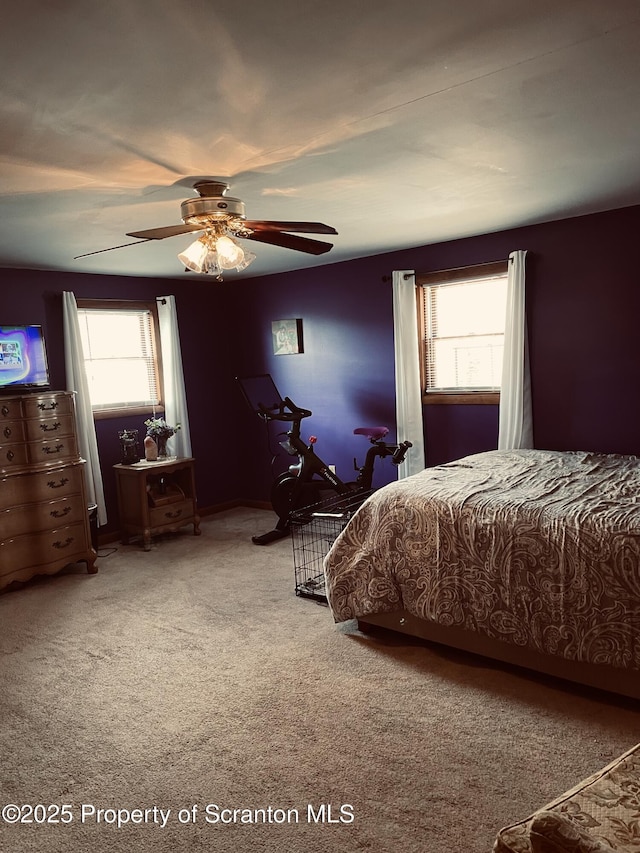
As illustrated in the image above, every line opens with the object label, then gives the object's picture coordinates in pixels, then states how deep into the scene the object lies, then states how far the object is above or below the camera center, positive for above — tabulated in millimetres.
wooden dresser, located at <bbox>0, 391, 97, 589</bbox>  4410 -805
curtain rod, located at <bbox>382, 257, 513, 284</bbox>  4691 +662
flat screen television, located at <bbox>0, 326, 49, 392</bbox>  4629 +151
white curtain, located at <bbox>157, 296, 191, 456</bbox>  5930 -58
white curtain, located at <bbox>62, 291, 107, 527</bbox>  5207 -103
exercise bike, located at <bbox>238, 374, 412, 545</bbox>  5250 -971
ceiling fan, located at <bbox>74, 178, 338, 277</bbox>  2852 +631
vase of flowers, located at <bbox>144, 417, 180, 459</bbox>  5668 -549
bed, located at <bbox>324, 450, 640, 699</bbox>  2607 -996
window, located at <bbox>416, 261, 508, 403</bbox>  4859 +167
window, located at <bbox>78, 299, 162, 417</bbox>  5629 +170
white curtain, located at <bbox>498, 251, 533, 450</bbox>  4512 -152
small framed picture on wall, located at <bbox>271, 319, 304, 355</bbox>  6051 +262
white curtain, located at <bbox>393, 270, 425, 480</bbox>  5137 -92
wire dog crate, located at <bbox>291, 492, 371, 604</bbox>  4180 -1485
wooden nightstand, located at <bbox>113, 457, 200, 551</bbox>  5355 -1103
